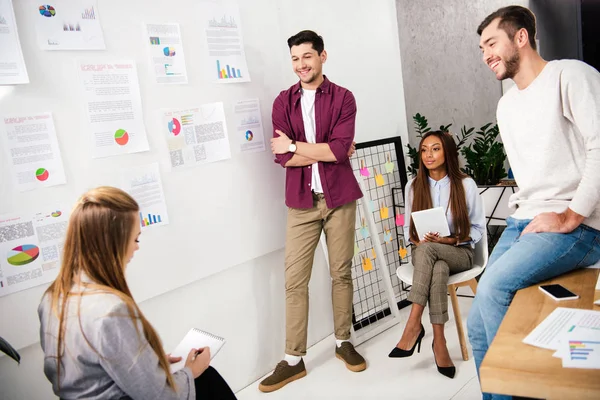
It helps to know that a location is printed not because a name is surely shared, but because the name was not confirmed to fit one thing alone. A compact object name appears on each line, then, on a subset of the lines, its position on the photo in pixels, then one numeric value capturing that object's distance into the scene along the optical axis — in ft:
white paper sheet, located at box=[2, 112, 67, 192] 6.26
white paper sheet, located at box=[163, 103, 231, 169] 7.93
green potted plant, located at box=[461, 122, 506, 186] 11.11
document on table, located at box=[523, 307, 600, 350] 4.11
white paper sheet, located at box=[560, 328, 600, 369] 3.71
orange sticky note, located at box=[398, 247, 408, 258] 11.75
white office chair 9.00
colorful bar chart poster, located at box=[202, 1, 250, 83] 8.43
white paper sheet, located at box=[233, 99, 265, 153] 8.89
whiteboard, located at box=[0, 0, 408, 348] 6.47
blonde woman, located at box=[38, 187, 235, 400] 4.25
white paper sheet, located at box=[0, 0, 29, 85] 6.12
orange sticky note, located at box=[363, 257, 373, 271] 11.11
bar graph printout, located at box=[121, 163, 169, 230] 7.41
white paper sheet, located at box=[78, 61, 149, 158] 6.98
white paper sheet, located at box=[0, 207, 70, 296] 6.21
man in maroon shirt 8.80
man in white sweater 5.74
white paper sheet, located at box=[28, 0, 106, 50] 6.52
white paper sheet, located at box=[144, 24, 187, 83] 7.66
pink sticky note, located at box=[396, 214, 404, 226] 11.82
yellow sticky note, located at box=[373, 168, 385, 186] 11.48
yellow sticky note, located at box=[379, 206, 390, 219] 11.71
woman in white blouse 8.70
